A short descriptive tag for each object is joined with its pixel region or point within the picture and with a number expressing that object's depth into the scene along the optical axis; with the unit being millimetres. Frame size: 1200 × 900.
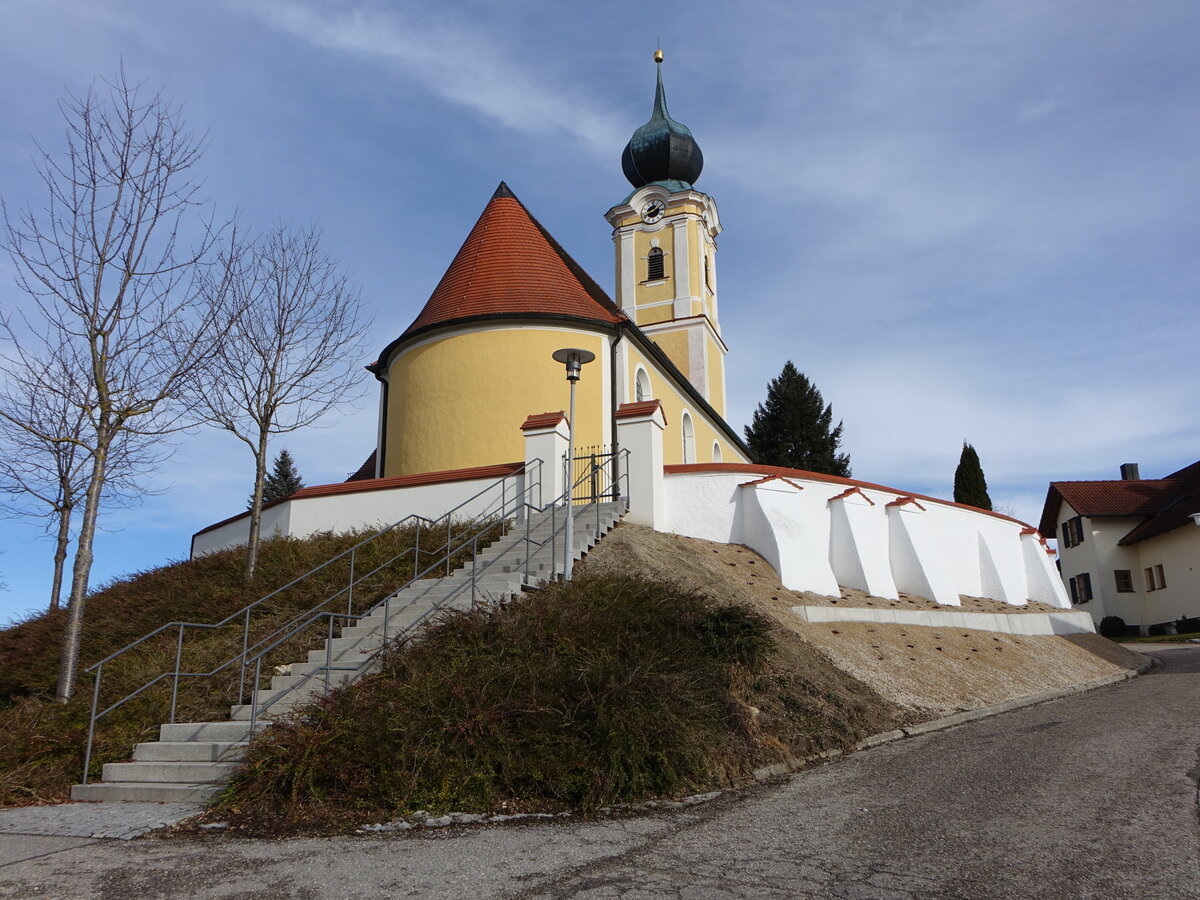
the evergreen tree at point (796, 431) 41469
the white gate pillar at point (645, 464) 14578
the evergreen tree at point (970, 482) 40500
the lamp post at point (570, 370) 10914
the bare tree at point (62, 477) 14352
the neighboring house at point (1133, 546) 30859
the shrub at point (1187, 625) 29672
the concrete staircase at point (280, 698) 7145
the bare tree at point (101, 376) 9094
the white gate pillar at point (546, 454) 14219
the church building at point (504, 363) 18109
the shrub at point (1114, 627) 32750
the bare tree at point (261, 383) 14062
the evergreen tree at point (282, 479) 43875
